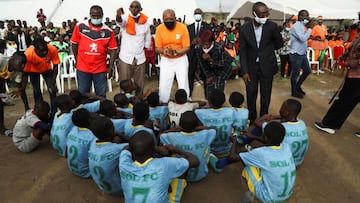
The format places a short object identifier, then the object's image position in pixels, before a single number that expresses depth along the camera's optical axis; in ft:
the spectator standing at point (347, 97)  14.52
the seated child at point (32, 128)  13.35
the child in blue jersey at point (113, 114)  11.91
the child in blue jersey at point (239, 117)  12.97
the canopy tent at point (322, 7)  45.68
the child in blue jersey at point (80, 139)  10.73
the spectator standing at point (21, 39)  31.58
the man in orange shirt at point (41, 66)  15.66
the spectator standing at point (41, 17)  49.91
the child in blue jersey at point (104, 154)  9.28
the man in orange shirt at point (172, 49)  15.70
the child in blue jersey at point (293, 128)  10.96
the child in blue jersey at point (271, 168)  9.00
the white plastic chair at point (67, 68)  24.22
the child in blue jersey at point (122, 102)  13.47
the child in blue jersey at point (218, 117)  11.95
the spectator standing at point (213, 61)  16.05
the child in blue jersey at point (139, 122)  10.87
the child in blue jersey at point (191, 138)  9.93
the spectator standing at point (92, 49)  15.60
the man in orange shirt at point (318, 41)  31.53
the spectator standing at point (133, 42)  16.60
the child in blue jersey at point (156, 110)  13.23
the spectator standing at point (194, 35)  19.29
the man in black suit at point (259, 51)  14.90
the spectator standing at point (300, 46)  21.94
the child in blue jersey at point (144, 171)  7.85
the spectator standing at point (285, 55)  28.91
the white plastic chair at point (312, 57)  31.27
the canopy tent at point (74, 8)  53.52
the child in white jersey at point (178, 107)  12.78
